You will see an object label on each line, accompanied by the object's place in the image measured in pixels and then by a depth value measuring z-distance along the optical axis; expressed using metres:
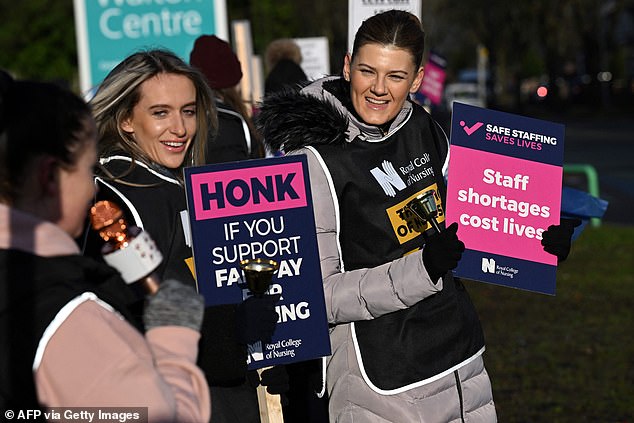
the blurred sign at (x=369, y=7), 7.39
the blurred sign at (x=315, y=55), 16.31
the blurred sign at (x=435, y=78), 18.72
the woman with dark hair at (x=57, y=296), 2.31
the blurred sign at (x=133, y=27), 9.90
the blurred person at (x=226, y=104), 6.22
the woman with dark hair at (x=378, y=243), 4.04
